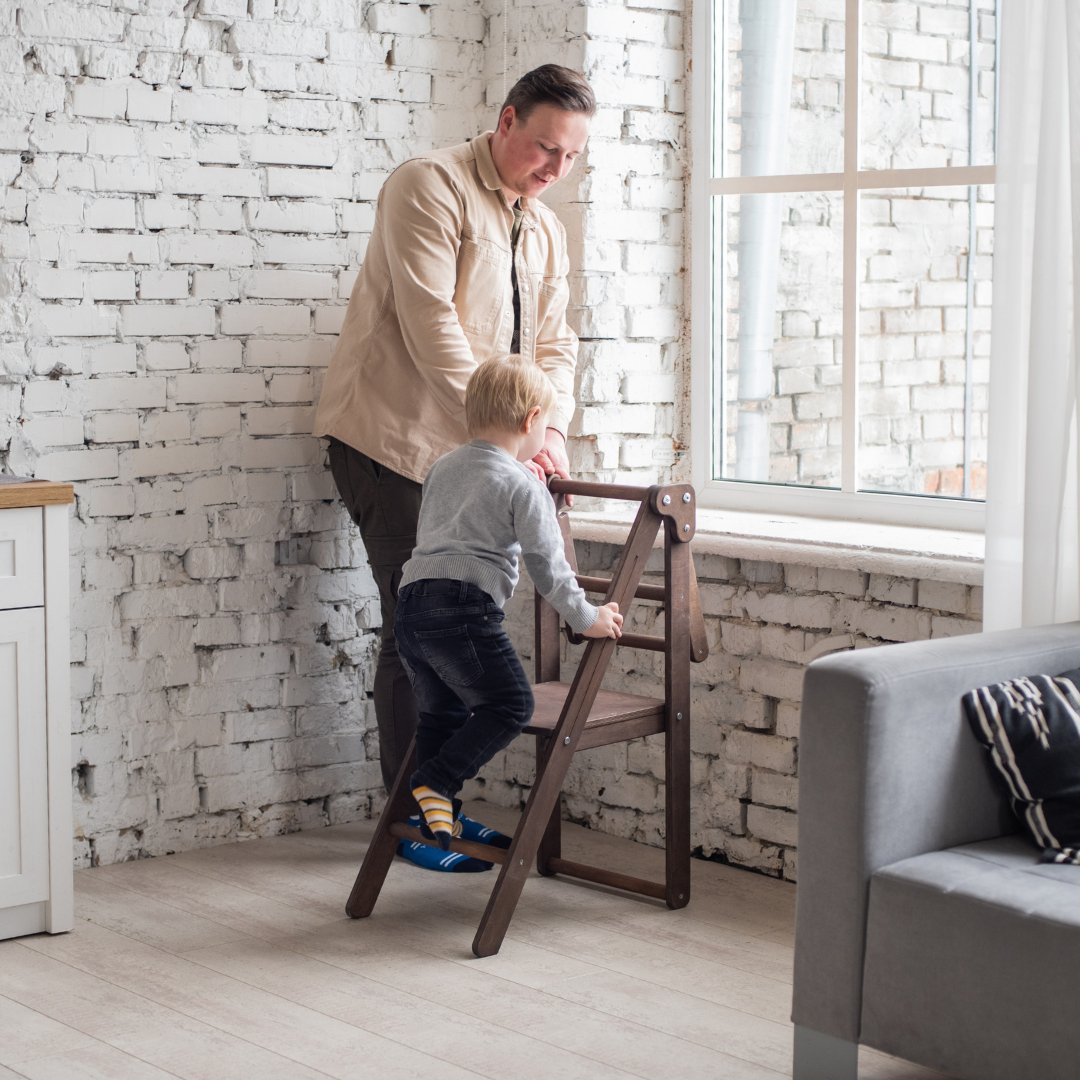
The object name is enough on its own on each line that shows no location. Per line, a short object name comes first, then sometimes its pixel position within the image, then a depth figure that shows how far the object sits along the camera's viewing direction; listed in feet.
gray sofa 6.82
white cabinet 9.71
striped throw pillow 7.61
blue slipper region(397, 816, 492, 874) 11.32
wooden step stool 9.82
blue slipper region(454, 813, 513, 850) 11.00
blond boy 9.62
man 10.72
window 11.08
